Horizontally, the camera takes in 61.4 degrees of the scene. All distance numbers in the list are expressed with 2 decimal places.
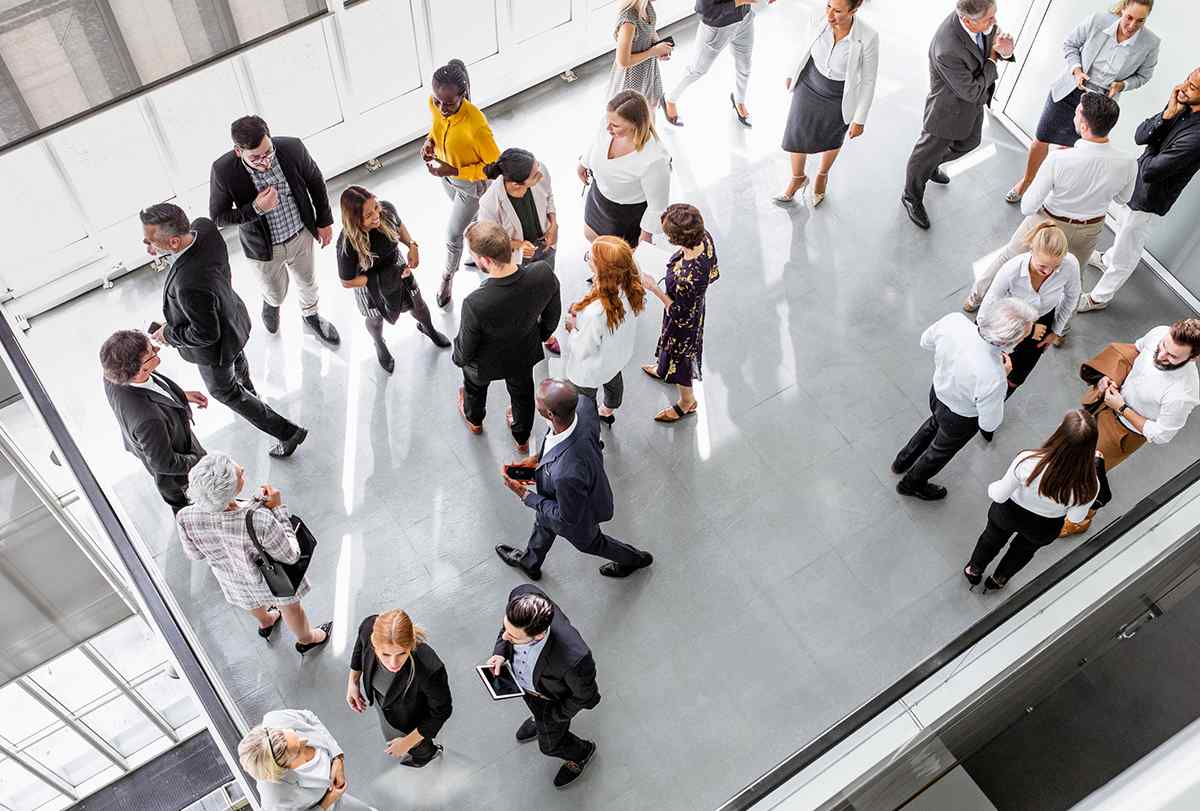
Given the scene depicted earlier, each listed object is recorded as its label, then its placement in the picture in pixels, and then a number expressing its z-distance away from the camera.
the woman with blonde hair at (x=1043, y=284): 5.39
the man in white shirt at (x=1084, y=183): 5.82
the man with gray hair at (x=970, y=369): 4.96
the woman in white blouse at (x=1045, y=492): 4.58
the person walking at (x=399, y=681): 4.19
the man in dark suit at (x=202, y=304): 5.16
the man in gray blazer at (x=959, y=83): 6.51
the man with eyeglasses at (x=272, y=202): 5.61
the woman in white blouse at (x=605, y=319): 5.15
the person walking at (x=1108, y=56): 6.37
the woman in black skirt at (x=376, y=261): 5.53
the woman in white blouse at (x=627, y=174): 5.76
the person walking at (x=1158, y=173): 6.02
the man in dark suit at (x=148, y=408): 4.96
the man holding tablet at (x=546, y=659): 4.19
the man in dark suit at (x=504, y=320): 5.04
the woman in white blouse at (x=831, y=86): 6.48
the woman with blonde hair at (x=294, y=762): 3.95
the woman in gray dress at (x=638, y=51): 6.70
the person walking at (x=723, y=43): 7.39
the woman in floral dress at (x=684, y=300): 5.42
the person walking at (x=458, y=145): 5.92
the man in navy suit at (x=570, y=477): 4.71
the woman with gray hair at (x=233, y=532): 4.53
